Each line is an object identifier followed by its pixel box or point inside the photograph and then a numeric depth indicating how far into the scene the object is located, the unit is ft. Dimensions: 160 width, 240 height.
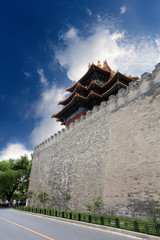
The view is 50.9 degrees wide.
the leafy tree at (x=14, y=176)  96.12
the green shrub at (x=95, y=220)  23.99
